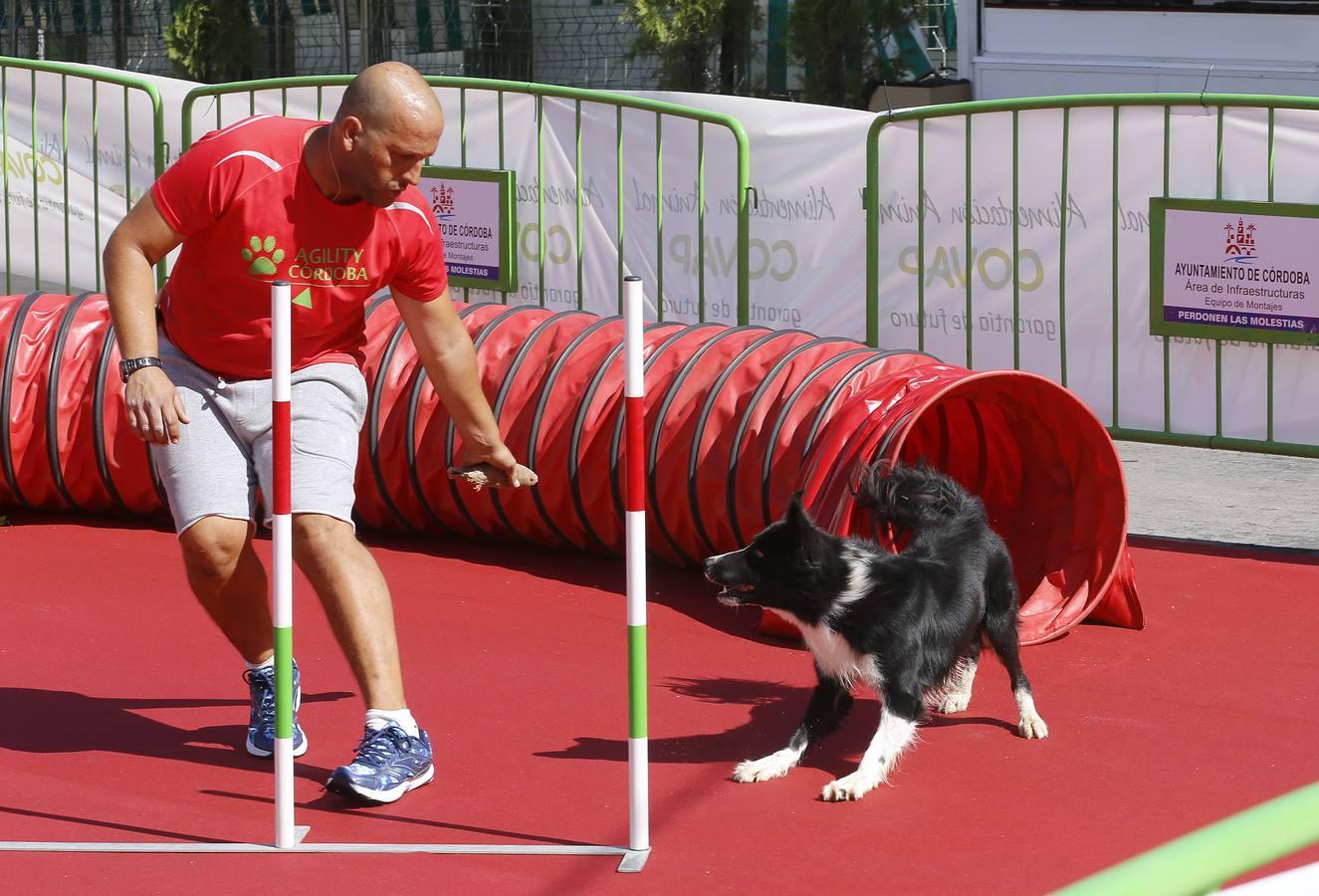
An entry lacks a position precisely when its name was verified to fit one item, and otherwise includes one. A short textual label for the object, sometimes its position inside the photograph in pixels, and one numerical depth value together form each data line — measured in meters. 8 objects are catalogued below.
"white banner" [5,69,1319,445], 13.84
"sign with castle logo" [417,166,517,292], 17.46
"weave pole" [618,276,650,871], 6.84
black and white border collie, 8.27
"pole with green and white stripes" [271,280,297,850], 6.89
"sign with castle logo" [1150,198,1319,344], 13.08
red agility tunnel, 10.92
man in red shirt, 7.68
